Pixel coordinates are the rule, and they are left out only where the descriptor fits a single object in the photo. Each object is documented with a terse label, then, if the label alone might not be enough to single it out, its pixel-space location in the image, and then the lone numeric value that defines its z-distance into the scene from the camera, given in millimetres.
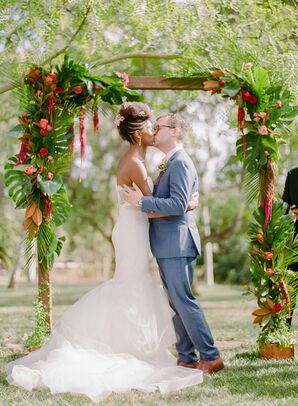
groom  5586
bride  5199
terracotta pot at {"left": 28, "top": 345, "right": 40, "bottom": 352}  6148
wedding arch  6148
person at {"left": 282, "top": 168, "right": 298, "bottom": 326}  6621
